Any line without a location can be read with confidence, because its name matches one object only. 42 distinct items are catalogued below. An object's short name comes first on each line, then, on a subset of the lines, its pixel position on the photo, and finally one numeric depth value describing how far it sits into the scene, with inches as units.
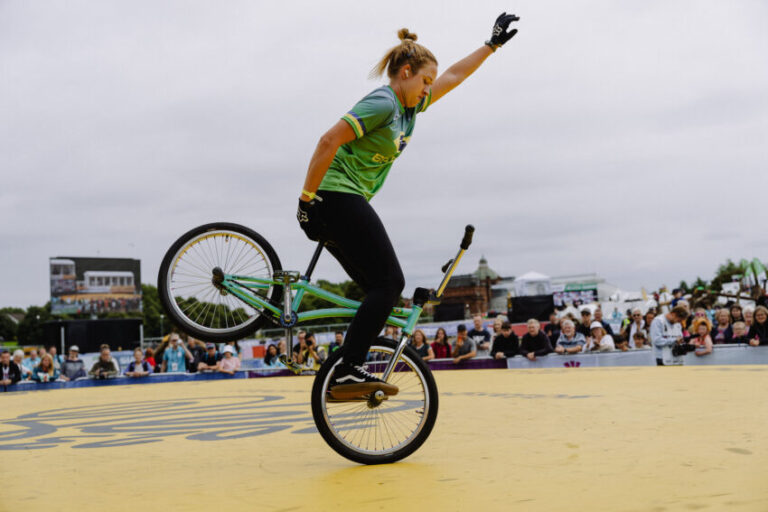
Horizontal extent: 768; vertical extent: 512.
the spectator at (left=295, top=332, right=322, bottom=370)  495.5
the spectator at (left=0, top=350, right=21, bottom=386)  604.8
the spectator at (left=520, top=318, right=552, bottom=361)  541.6
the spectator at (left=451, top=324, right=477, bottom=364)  571.2
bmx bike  156.9
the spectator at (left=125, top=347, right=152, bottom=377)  614.9
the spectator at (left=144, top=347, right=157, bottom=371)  692.1
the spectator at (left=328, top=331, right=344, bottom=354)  614.5
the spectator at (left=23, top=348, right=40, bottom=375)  771.4
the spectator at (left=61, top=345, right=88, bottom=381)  631.8
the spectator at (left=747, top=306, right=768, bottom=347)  443.2
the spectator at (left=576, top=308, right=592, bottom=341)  546.1
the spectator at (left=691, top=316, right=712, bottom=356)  445.1
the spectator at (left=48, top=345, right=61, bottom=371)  849.8
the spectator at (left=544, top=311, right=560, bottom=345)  575.5
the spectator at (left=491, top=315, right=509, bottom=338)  586.7
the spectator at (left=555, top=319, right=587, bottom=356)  533.6
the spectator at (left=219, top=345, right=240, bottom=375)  617.2
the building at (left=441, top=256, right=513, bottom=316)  4667.8
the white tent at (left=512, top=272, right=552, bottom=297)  1651.1
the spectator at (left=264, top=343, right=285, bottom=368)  657.6
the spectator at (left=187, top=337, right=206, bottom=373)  637.3
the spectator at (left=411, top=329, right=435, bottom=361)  597.9
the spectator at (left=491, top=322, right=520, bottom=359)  565.5
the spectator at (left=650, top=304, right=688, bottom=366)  468.8
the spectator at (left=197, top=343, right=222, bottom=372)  624.4
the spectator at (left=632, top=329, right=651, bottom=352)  553.9
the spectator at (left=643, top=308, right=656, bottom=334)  585.4
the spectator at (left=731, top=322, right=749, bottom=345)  470.6
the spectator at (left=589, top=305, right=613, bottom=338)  556.8
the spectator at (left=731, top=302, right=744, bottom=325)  491.8
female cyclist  149.3
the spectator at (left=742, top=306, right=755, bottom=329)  468.4
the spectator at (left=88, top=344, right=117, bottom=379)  626.0
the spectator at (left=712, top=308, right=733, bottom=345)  484.7
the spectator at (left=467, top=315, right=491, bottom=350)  596.7
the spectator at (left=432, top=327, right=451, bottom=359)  616.4
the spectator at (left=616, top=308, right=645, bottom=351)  556.1
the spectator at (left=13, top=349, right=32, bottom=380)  650.7
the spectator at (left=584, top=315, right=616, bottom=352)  526.6
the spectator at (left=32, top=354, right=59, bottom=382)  619.5
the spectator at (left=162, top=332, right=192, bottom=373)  646.5
